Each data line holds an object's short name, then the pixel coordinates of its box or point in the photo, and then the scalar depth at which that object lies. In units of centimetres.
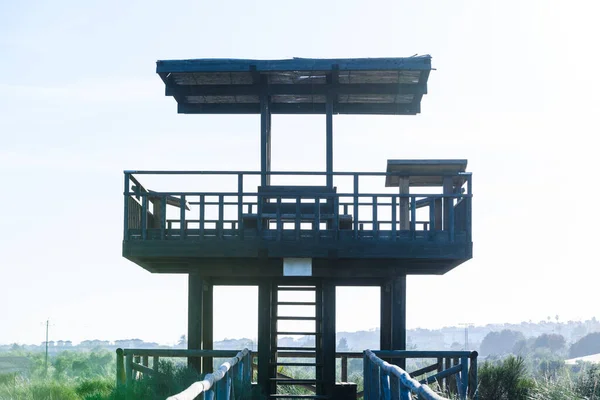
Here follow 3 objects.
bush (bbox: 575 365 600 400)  1408
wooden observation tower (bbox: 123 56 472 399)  1520
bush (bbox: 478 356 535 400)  1991
